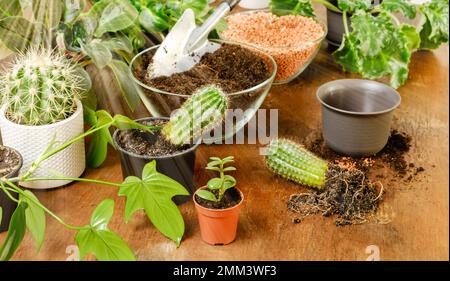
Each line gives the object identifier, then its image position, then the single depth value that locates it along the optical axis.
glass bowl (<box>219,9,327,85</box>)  1.36
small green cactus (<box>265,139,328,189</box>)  1.19
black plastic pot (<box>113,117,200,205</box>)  1.14
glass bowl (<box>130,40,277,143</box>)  1.22
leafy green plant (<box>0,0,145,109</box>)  1.22
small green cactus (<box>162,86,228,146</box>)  1.15
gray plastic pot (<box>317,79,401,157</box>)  1.21
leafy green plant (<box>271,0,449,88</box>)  1.35
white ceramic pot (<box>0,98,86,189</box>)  1.16
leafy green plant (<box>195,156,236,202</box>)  1.08
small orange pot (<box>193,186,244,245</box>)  1.09
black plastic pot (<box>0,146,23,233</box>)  1.11
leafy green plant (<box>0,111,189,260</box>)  1.06
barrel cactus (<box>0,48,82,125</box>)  1.15
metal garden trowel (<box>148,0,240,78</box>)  1.28
